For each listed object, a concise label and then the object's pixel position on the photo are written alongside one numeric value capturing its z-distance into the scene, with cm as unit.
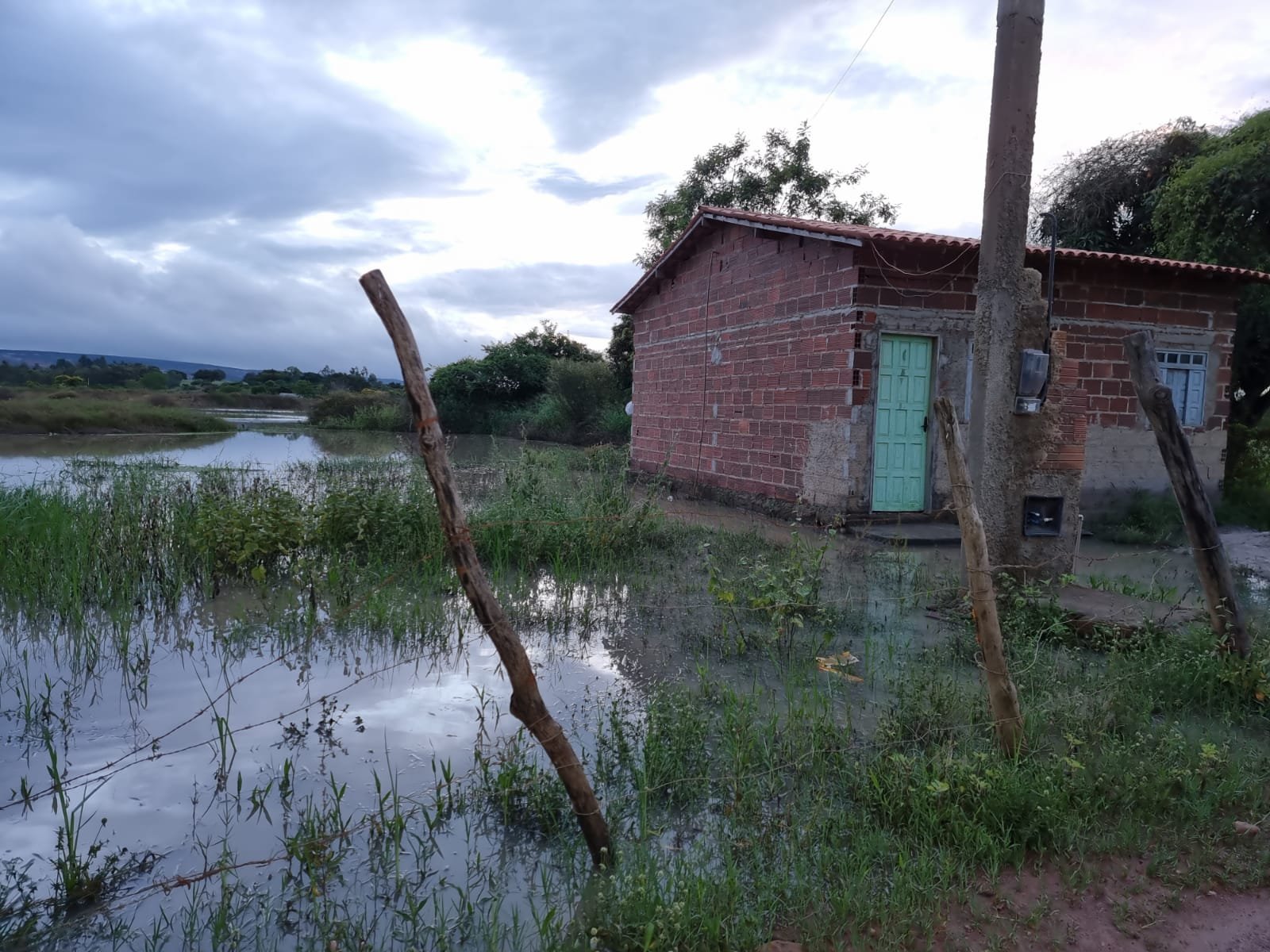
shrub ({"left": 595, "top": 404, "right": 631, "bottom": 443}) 2392
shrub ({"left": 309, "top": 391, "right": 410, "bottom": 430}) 3072
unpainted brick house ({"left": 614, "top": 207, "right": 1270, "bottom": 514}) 1006
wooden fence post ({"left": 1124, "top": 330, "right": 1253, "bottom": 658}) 456
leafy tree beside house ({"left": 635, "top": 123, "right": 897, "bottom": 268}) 2427
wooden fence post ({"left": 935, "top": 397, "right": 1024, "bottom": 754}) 360
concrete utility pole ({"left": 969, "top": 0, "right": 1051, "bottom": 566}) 621
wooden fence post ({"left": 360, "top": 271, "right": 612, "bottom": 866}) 277
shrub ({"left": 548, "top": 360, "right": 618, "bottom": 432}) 2570
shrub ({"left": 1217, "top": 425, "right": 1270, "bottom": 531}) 1105
